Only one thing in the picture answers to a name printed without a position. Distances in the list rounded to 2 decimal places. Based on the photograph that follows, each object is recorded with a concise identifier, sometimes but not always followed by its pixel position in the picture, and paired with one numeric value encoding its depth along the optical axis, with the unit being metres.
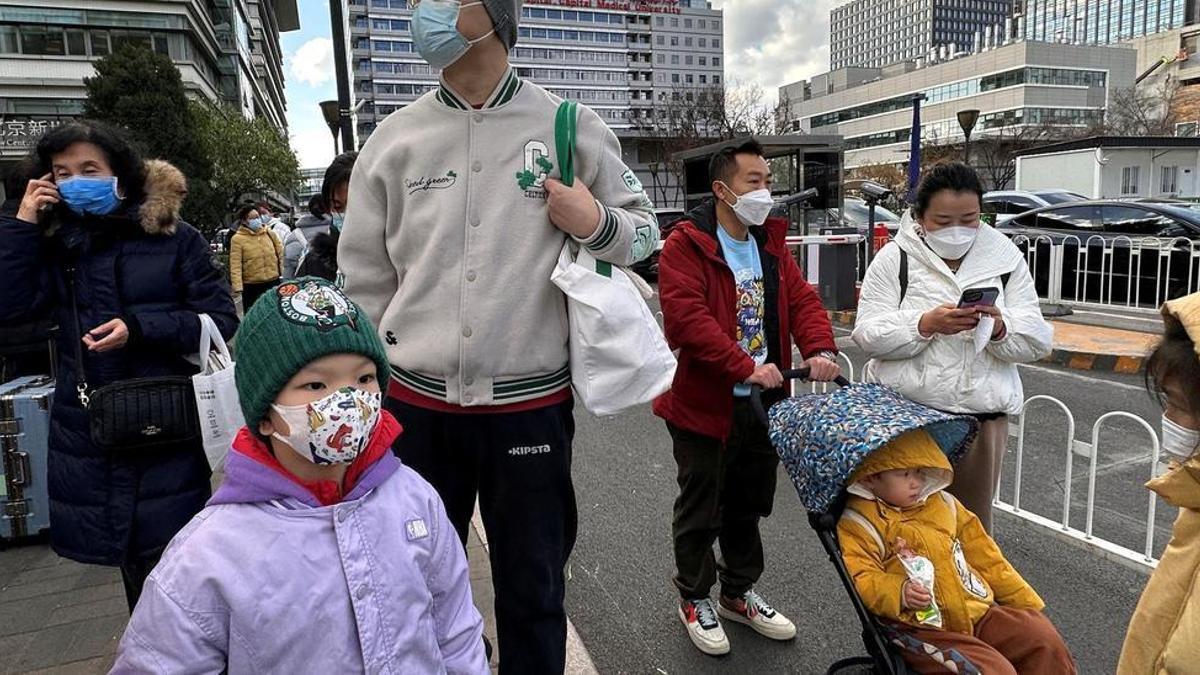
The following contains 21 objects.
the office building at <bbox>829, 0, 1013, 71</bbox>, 157.38
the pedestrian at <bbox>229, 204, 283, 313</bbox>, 10.61
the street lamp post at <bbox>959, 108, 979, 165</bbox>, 17.47
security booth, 10.82
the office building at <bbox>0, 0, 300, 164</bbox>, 47.25
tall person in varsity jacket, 2.10
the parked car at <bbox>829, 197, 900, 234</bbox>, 16.48
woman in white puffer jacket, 3.02
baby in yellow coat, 2.22
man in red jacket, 2.97
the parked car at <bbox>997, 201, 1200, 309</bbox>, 10.34
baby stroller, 2.29
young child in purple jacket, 1.42
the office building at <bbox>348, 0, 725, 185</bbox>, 106.75
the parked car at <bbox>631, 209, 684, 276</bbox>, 15.58
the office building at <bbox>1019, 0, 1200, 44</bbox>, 101.19
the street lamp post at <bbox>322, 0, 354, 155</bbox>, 6.10
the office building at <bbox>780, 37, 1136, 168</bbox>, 74.19
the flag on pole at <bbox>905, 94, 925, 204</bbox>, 10.55
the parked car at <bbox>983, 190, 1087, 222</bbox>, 15.60
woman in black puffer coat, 2.54
